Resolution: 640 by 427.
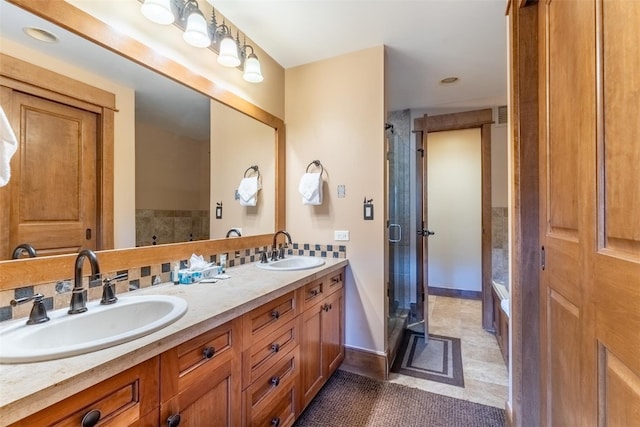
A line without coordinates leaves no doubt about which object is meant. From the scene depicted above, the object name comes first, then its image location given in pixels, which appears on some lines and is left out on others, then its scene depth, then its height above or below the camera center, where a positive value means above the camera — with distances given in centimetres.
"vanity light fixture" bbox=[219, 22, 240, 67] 181 +104
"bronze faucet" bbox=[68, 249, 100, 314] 104 -26
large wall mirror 129 +44
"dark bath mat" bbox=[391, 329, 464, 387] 219 -122
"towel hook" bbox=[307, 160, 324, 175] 239 +42
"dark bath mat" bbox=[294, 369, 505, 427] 169 -122
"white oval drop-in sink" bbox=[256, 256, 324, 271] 210 -36
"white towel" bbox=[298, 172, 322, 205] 230 +20
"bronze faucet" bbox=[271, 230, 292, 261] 227 -28
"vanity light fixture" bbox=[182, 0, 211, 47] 156 +103
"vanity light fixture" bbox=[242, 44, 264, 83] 202 +102
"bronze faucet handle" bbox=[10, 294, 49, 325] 93 -31
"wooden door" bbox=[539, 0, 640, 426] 67 +0
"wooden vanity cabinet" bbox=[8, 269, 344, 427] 75 -58
